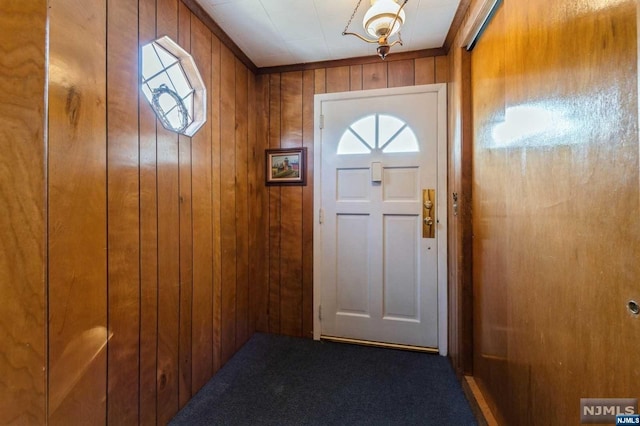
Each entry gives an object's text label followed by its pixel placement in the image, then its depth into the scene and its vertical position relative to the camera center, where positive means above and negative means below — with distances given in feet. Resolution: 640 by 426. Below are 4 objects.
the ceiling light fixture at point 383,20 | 4.16 +3.11
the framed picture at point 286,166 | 7.23 +1.31
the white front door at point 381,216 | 6.55 -0.06
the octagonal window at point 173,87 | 4.24 +2.27
